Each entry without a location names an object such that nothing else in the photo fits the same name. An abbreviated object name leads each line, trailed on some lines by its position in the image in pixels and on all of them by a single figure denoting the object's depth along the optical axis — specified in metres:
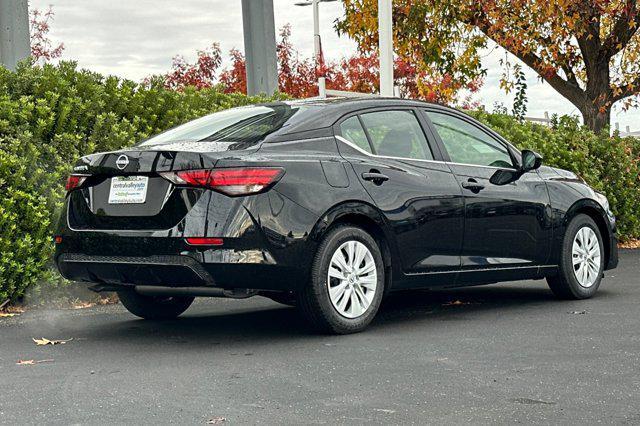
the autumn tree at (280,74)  27.47
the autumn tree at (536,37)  18.80
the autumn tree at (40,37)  28.02
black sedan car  6.58
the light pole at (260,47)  15.45
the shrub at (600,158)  15.50
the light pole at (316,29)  29.69
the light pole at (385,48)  14.09
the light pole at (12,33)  12.53
